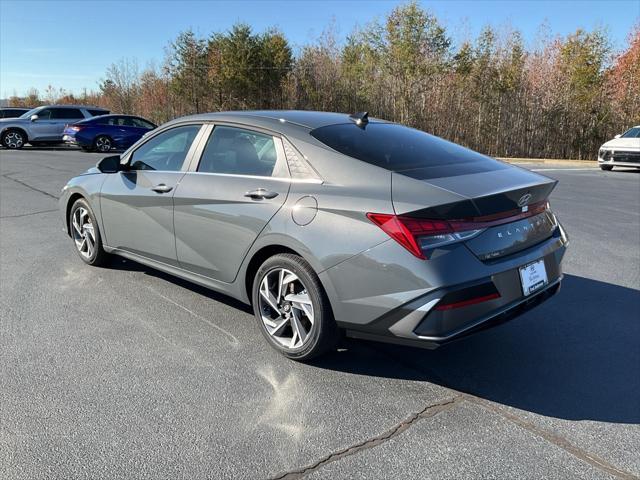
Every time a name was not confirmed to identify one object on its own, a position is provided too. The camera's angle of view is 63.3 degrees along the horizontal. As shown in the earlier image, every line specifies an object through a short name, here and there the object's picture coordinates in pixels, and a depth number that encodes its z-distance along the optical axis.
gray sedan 2.75
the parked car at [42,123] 20.78
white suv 16.78
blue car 19.50
